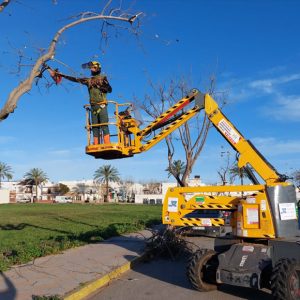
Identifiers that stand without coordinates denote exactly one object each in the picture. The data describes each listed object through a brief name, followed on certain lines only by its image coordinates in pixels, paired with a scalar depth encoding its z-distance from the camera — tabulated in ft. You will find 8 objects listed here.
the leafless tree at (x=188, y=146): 48.63
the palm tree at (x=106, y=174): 287.50
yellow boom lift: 17.42
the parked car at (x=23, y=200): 303.45
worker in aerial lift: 21.90
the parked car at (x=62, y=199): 286.56
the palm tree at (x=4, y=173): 282.71
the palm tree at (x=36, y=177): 292.72
